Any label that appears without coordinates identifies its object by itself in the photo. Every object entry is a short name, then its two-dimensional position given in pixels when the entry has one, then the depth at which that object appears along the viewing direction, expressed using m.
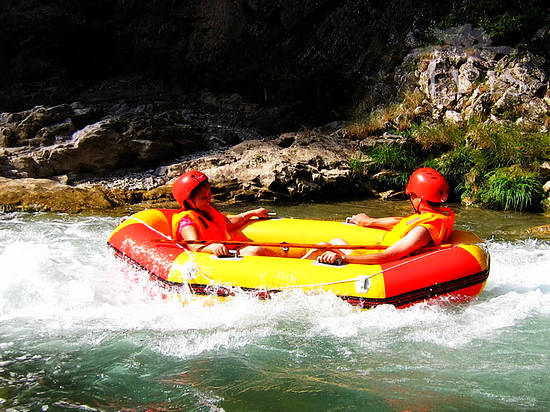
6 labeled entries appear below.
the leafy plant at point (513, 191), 7.07
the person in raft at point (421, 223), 4.04
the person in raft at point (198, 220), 4.28
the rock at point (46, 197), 7.20
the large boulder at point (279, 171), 7.95
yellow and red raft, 3.80
